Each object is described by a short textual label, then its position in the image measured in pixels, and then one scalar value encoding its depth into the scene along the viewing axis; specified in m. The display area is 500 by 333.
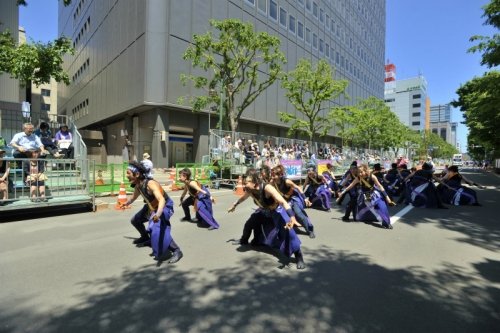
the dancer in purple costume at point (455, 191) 10.71
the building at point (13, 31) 19.42
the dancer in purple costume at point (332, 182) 11.14
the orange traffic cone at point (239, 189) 13.14
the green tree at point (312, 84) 22.59
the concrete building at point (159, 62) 23.36
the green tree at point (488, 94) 11.05
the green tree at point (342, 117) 26.27
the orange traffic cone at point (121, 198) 9.36
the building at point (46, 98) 53.33
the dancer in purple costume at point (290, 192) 5.91
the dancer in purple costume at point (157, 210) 4.60
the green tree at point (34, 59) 10.73
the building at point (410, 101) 122.62
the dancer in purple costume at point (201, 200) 6.93
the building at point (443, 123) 158.62
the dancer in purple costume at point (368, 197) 7.36
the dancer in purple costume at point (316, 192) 9.28
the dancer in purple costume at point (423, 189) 10.06
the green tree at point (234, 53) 17.62
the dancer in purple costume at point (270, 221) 4.50
